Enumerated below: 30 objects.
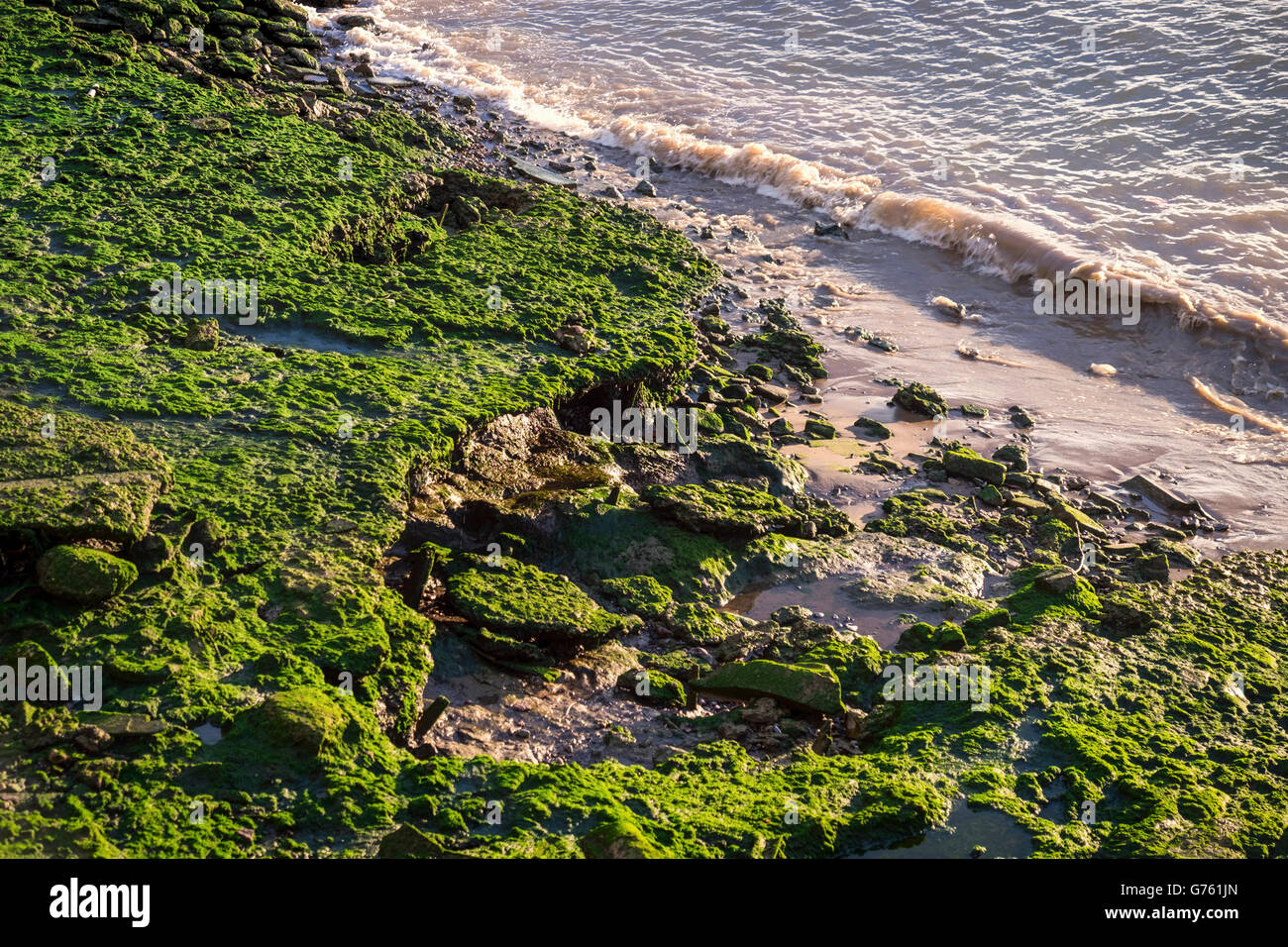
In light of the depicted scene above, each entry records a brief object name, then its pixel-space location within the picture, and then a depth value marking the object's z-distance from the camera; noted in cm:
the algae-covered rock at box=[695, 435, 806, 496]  838
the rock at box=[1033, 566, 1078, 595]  718
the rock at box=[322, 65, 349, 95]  1453
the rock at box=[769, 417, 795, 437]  920
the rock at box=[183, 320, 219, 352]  791
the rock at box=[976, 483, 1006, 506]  866
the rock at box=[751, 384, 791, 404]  973
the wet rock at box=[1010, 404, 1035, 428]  1006
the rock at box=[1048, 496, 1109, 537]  835
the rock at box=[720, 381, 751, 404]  949
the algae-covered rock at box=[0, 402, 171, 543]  561
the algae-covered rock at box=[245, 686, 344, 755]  501
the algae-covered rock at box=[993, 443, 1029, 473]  922
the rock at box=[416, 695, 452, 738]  554
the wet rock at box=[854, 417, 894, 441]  951
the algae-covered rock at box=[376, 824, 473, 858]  452
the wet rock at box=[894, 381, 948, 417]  992
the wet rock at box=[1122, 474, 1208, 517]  899
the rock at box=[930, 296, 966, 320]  1244
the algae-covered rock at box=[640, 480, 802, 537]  748
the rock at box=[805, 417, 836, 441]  934
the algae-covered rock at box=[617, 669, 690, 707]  607
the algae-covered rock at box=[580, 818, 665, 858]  461
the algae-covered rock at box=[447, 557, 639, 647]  618
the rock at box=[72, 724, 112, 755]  475
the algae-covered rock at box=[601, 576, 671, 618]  679
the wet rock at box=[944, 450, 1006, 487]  888
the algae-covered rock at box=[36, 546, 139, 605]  536
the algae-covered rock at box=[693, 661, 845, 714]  603
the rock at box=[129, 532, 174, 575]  574
